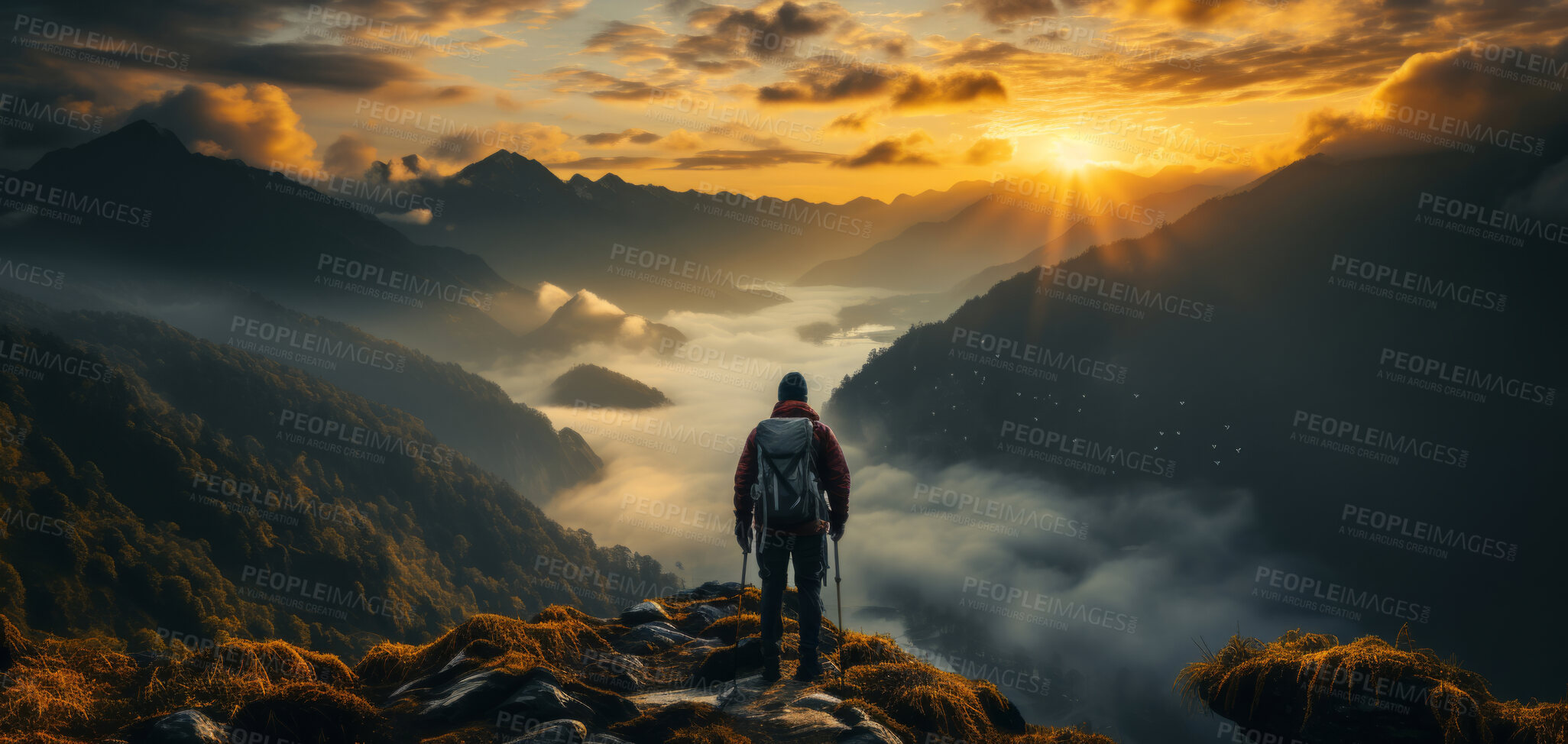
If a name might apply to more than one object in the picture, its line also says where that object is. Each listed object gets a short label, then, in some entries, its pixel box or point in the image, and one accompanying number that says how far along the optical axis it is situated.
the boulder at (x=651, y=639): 10.63
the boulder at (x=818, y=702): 7.61
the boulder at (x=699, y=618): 12.27
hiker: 8.33
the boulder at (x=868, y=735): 6.80
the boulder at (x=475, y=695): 7.32
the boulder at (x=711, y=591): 15.80
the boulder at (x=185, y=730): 6.18
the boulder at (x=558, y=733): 6.41
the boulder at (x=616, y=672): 8.91
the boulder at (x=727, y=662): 9.11
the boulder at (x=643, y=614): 12.14
